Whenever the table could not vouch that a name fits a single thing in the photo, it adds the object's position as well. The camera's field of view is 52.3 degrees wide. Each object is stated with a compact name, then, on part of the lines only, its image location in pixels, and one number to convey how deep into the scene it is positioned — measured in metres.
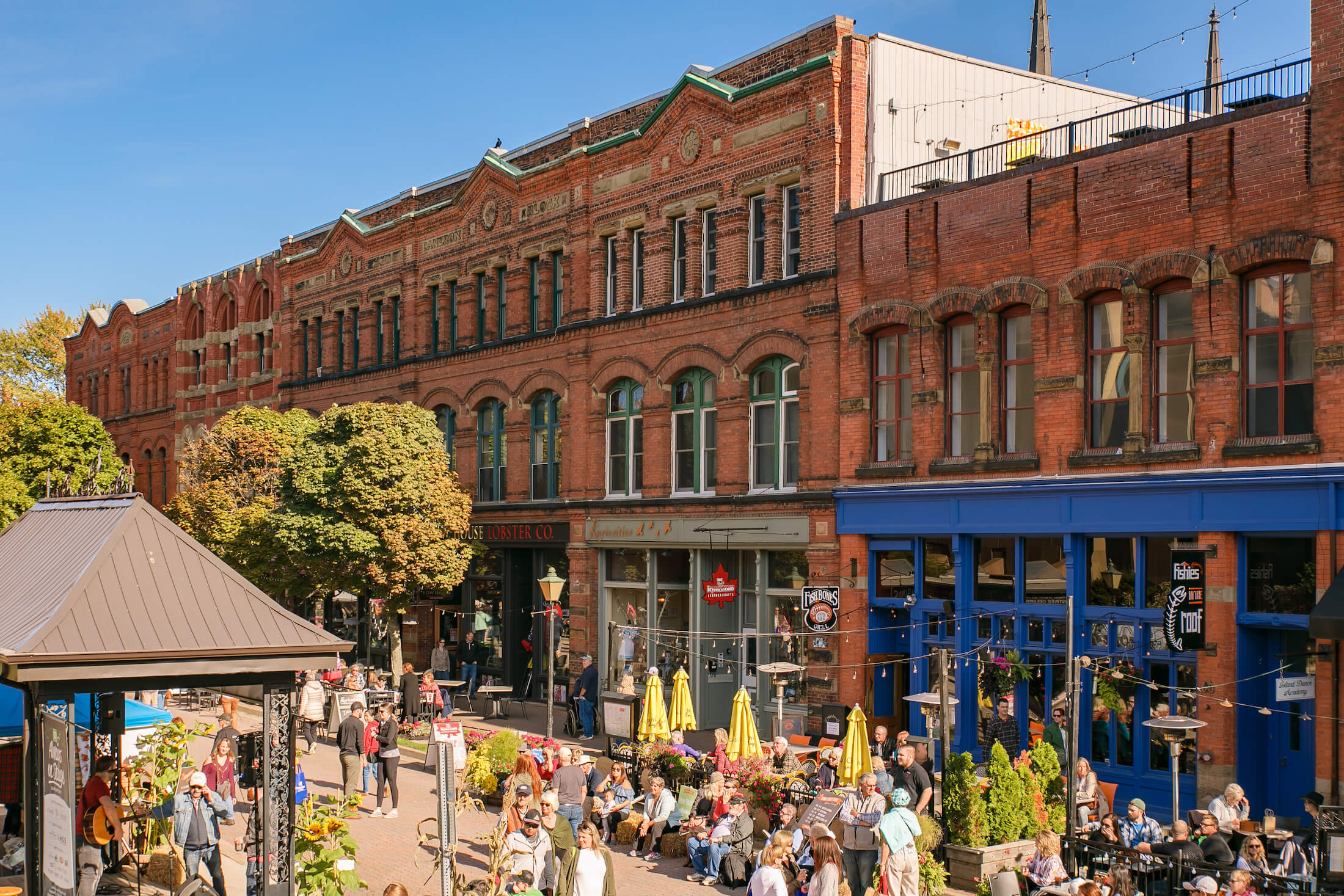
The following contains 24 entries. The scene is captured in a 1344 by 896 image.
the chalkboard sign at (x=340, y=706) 28.53
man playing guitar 15.22
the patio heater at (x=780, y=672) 24.53
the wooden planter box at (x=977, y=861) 16.91
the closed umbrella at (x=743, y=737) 21.88
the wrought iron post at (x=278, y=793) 13.06
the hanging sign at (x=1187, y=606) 20.20
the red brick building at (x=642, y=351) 27.17
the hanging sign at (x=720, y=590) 28.19
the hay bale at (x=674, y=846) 19.09
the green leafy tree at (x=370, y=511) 32.41
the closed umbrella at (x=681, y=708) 23.88
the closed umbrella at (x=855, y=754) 19.86
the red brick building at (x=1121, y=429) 19.38
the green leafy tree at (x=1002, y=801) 17.17
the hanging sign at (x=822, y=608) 25.98
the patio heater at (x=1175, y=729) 18.06
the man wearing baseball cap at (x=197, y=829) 15.95
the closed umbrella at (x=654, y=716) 23.75
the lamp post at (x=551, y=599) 26.38
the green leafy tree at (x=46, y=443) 49.09
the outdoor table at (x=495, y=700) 31.30
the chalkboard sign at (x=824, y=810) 17.25
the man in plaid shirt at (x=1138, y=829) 15.98
